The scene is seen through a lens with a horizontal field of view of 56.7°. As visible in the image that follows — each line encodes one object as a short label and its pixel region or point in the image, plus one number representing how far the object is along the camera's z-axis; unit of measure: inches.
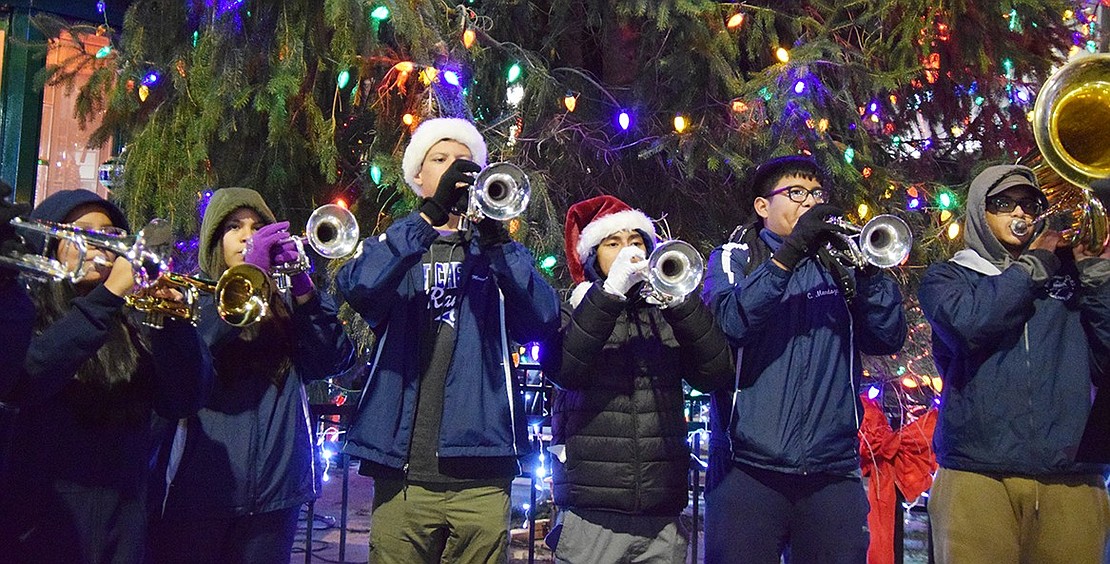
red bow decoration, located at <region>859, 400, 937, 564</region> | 198.8
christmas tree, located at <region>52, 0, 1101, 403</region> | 227.8
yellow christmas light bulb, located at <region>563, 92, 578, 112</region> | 259.4
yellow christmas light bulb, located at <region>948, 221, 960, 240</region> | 254.7
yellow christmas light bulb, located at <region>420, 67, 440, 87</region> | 227.8
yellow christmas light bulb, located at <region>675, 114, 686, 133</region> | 255.6
